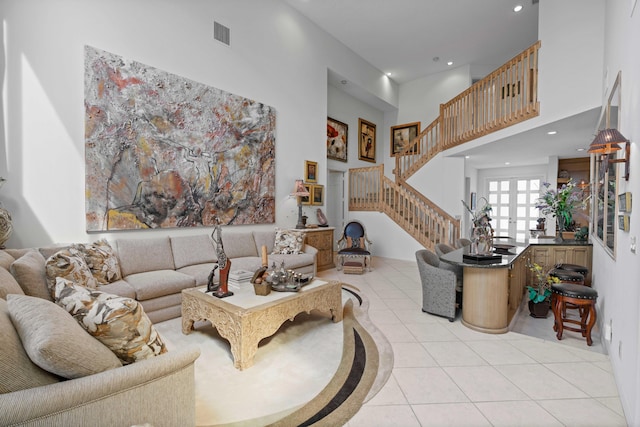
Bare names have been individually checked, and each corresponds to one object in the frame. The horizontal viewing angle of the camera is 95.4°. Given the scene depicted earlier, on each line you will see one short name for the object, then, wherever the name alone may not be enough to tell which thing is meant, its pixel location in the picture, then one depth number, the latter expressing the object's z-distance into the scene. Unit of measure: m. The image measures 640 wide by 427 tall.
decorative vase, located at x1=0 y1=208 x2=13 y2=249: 2.60
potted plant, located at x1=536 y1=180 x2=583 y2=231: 4.27
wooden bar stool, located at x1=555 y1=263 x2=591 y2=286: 3.73
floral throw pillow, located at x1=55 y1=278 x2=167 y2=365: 1.31
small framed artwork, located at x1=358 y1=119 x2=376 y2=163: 8.53
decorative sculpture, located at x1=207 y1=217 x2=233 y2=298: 2.58
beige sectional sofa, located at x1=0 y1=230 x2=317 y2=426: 0.96
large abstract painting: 3.47
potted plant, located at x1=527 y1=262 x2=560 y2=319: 3.47
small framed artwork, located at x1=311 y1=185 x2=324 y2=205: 6.27
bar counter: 2.97
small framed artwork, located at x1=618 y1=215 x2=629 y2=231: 1.98
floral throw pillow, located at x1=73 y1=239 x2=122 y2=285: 2.95
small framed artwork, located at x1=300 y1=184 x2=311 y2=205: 6.09
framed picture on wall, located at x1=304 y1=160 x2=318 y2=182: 6.12
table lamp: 5.55
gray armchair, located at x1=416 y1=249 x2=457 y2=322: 3.29
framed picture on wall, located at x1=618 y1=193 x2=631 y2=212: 1.91
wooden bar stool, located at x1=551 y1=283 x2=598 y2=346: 2.76
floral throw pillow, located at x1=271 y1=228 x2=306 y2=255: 4.92
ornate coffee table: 2.27
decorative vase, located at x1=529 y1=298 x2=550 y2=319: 3.49
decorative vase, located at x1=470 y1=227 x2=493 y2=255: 3.33
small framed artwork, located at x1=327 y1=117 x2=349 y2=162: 7.45
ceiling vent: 4.54
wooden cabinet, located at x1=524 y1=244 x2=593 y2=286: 4.27
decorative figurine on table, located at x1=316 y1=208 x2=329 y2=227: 6.16
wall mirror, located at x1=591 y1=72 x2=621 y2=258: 2.51
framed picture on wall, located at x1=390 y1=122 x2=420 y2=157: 8.89
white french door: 8.87
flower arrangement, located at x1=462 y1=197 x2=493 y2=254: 3.34
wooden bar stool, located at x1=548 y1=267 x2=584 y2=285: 3.38
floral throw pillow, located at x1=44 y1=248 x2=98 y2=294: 2.31
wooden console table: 5.62
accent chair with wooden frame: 5.87
